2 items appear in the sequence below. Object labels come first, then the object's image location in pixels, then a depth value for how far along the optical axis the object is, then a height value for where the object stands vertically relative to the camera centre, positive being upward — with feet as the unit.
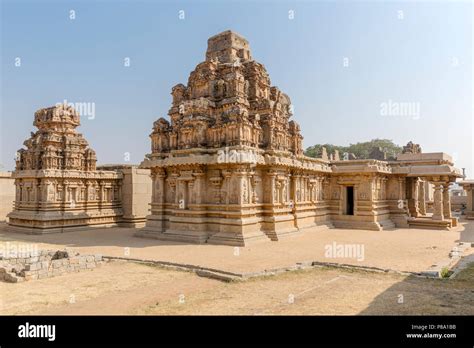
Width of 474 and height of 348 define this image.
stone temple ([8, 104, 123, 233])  63.87 +0.79
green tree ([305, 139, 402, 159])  199.31 +20.42
